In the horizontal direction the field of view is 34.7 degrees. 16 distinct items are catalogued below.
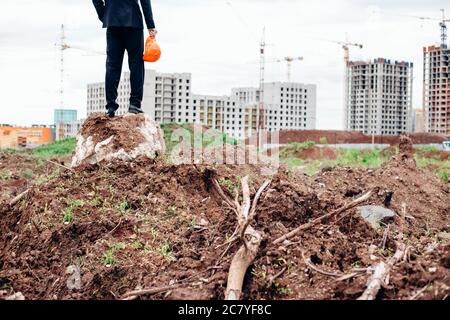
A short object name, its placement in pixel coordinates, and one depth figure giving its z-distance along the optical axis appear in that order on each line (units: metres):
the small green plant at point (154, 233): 5.75
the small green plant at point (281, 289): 4.27
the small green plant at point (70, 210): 6.06
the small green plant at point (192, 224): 5.78
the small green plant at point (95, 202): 6.32
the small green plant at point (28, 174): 13.36
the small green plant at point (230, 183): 6.86
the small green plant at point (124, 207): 6.21
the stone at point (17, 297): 4.54
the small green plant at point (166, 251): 5.26
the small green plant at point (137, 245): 5.56
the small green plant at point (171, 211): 6.25
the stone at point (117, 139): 7.30
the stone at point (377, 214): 7.66
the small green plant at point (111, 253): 5.31
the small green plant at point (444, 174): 13.34
